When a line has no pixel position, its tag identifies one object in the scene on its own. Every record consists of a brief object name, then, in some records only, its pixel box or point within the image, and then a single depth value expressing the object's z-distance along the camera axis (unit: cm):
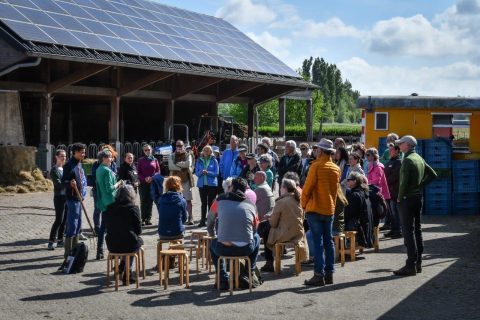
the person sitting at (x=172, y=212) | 1048
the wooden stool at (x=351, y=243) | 1159
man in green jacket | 1048
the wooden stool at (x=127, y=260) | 967
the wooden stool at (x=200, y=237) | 1104
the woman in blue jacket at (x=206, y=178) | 1532
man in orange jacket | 979
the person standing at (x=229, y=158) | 1546
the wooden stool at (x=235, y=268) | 933
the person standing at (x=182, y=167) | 1541
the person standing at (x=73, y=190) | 1127
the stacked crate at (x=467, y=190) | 1789
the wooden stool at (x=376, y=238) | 1258
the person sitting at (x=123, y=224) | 976
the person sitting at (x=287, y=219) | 1047
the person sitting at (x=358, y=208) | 1183
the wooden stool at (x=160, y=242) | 1023
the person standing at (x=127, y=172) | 1409
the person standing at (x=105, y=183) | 1102
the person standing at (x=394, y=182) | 1413
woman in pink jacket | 1371
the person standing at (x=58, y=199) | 1234
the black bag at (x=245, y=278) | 958
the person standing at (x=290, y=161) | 1498
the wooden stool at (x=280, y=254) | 1049
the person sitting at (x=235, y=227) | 940
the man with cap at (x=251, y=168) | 1387
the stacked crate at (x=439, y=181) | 1794
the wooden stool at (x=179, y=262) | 969
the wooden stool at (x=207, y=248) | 1075
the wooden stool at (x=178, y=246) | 1025
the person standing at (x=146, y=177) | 1516
